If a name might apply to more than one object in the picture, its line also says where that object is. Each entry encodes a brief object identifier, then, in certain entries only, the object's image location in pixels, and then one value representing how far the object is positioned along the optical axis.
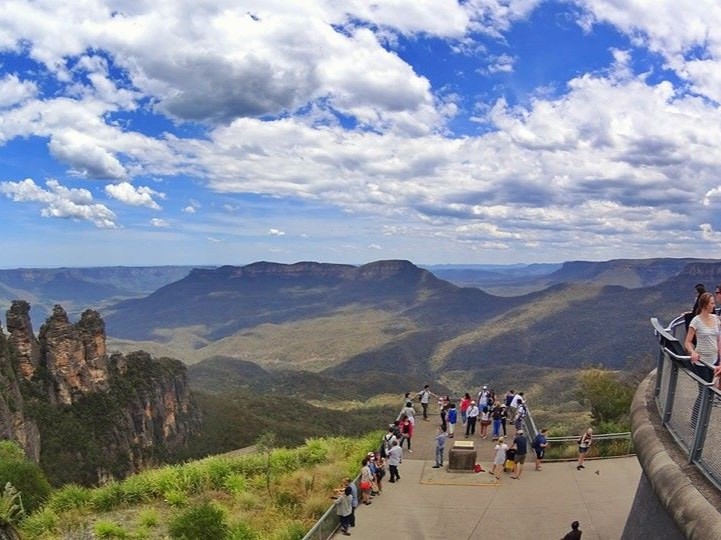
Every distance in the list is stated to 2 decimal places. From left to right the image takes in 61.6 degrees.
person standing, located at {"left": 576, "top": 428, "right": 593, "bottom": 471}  19.17
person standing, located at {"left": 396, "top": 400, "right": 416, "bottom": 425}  22.81
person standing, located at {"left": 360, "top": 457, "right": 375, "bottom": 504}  16.78
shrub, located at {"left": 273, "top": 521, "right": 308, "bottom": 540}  14.28
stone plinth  19.27
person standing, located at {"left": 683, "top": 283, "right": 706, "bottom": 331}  9.65
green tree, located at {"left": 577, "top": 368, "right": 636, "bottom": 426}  32.56
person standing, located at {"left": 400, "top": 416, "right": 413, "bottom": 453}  21.79
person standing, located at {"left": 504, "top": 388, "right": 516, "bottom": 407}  24.84
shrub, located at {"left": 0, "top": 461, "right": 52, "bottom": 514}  19.67
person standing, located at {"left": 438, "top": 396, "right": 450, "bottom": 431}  23.20
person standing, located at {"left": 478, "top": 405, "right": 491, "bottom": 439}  23.30
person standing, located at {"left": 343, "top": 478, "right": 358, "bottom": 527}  14.85
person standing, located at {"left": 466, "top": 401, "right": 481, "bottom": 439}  23.19
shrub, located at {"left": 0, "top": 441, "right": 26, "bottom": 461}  27.80
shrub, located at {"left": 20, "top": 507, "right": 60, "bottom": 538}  15.97
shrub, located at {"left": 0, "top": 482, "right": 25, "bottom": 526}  11.62
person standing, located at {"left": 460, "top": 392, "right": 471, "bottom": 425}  24.50
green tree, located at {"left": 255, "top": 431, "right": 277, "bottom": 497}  20.31
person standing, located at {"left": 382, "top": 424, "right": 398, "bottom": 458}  19.09
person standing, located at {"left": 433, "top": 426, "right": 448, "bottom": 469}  19.30
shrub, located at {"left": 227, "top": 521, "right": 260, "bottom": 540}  14.27
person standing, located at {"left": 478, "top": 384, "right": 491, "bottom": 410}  23.94
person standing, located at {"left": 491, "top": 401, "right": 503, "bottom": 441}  22.42
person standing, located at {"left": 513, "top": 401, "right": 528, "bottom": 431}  21.87
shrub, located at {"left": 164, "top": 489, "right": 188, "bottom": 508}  18.22
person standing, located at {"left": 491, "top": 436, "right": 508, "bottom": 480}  18.45
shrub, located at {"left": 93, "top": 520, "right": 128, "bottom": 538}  15.41
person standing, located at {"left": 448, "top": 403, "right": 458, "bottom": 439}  22.84
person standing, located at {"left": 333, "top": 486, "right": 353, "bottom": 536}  14.45
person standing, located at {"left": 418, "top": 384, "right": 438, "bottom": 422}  25.93
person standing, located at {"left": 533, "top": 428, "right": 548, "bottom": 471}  19.23
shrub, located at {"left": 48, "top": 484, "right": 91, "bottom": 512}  18.23
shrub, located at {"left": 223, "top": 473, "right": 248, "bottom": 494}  19.31
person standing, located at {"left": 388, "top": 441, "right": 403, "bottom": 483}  18.30
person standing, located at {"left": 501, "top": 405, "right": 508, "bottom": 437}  22.88
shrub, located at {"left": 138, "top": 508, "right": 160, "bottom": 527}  16.31
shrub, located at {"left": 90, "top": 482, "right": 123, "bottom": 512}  18.23
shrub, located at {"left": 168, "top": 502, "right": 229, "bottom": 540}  14.35
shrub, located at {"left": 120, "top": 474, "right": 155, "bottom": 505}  18.69
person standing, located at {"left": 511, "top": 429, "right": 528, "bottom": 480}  18.38
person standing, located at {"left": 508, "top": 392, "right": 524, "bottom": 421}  23.34
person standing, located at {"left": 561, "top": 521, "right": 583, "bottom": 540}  12.56
